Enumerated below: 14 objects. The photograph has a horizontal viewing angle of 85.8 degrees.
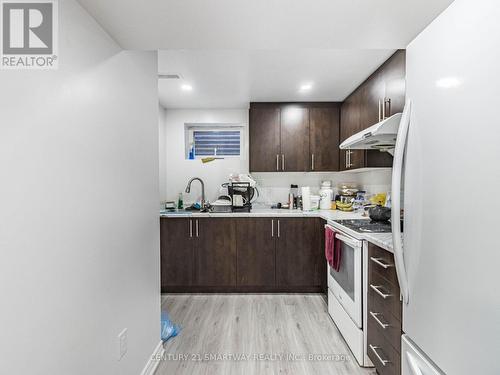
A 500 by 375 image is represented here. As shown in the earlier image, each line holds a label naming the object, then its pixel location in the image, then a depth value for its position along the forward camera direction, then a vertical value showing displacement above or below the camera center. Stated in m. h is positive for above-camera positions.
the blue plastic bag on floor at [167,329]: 2.22 -1.20
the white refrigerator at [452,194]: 0.73 -0.03
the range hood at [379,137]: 1.67 +0.35
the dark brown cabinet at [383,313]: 1.48 -0.76
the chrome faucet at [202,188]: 3.71 -0.02
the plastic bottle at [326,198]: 3.50 -0.15
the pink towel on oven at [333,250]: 2.36 -0.57
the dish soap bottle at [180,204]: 3.65 -0.23
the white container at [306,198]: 3.33 -0.14
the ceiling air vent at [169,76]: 2.58 +1.08
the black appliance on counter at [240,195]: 3.33 -0.11
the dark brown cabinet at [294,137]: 3.50 +0.65
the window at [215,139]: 3.89 +0.69
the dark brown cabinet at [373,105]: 2.06 +0.76
